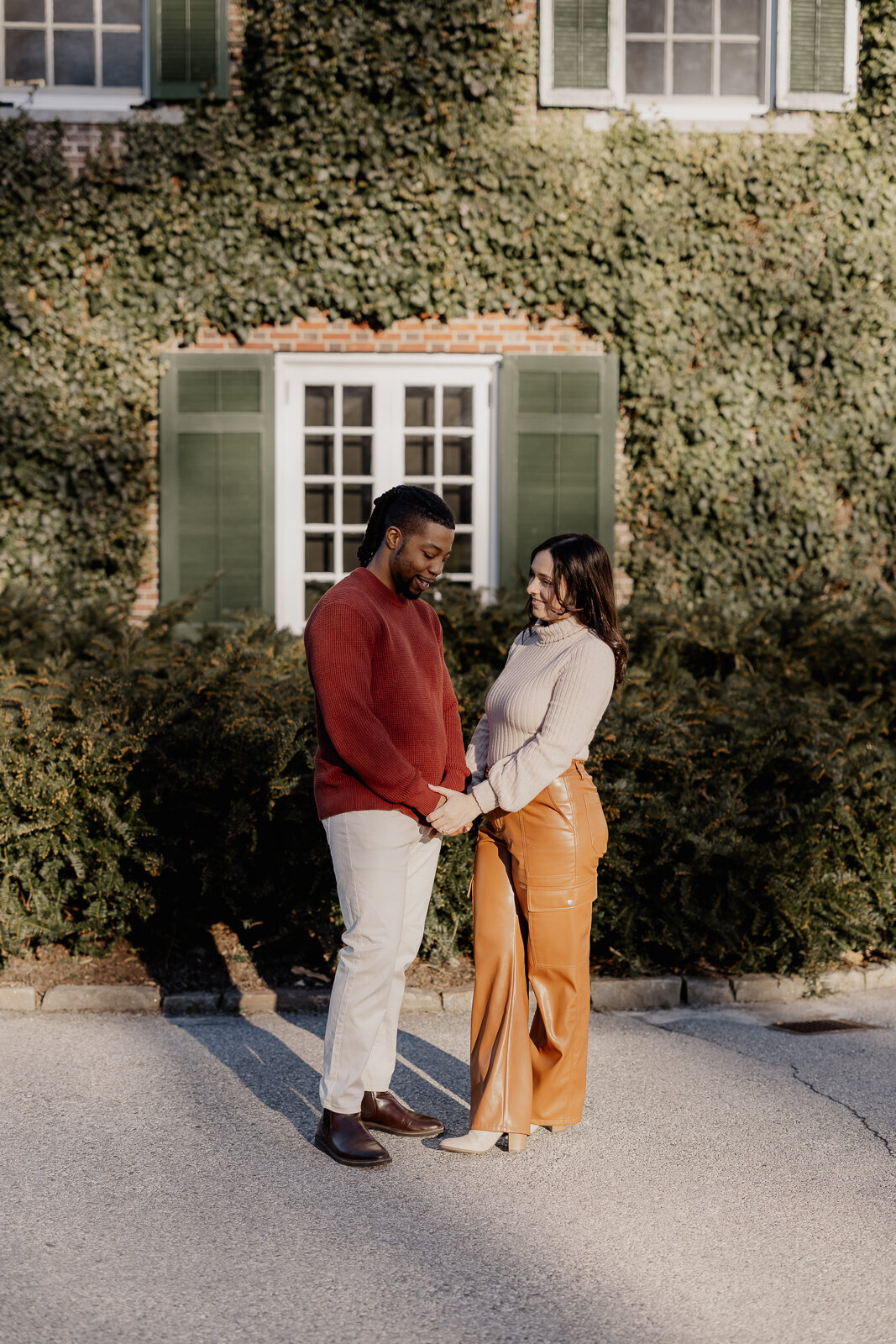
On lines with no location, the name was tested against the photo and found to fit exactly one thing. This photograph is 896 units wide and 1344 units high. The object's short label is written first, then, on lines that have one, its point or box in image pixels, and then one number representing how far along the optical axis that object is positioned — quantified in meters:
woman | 3.59
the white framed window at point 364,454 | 9.81
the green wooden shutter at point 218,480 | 9.55
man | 3.42
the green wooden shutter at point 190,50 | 9.44
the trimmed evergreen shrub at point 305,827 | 5.36
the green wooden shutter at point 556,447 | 9.68
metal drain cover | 4.91
